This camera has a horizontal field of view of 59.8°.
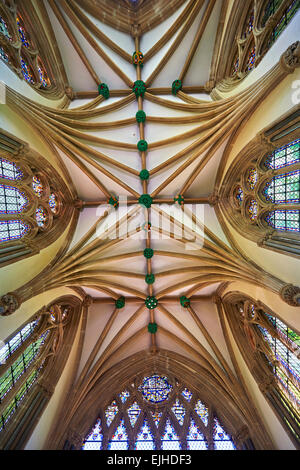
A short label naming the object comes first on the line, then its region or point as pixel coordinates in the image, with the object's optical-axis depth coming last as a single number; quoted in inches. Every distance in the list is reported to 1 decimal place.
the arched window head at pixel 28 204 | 315.3
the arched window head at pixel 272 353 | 310.2
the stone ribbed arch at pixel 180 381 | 342.3
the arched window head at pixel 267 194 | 300.7
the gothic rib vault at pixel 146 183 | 404.2
